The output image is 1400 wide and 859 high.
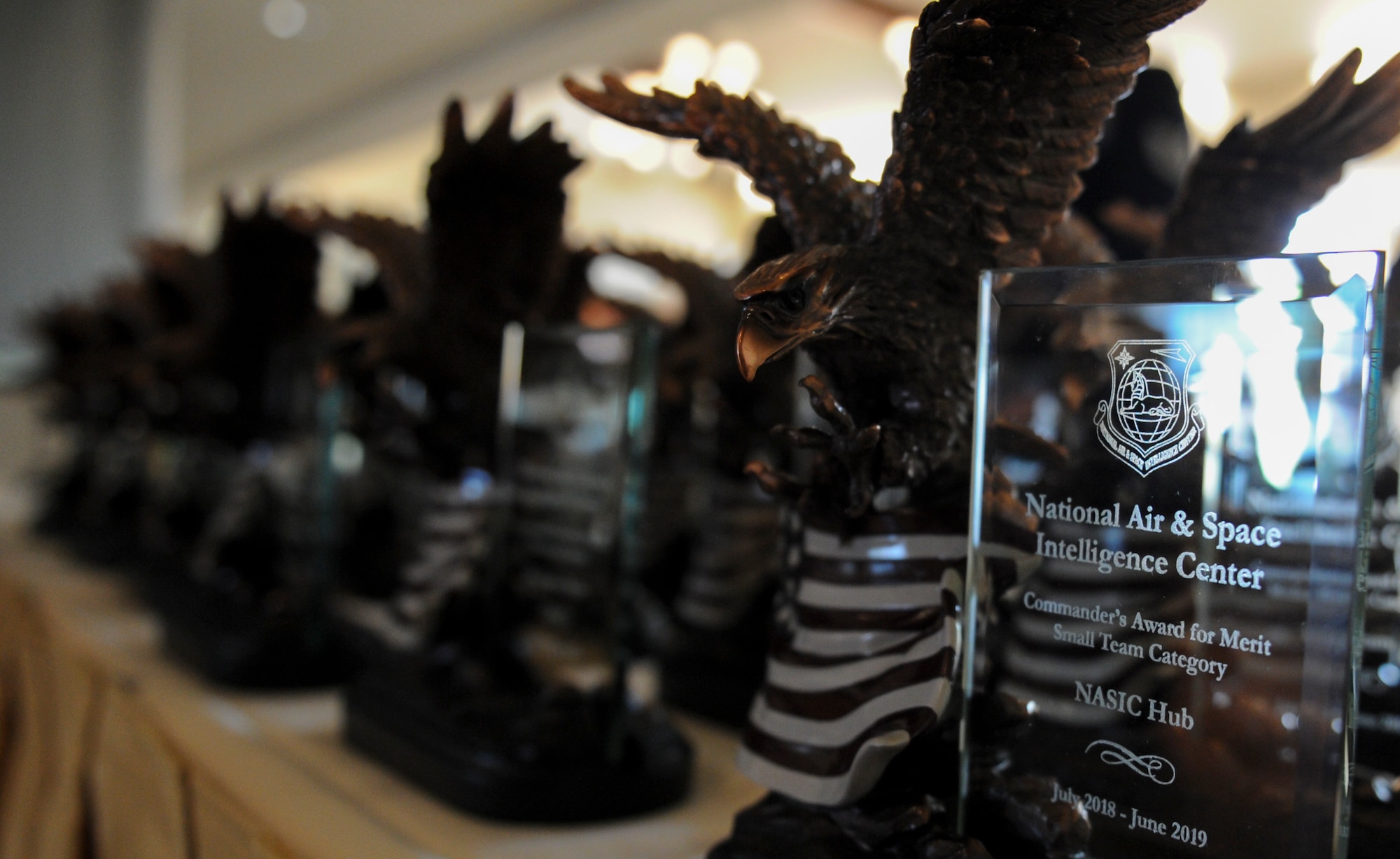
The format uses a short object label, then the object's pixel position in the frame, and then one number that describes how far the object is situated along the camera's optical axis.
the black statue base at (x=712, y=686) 1.13
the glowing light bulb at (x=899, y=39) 2.14
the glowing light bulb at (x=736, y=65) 2.45
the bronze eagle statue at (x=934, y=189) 0.54
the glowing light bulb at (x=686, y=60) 2.36
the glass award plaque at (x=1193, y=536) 0.48
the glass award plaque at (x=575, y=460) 0.89
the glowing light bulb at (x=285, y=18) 2.98
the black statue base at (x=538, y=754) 0.86
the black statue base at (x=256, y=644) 1.26
